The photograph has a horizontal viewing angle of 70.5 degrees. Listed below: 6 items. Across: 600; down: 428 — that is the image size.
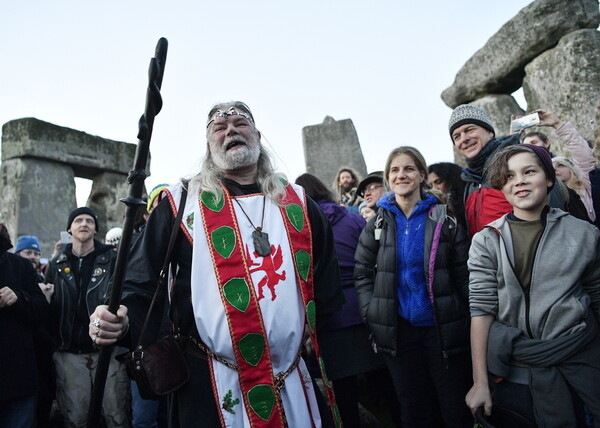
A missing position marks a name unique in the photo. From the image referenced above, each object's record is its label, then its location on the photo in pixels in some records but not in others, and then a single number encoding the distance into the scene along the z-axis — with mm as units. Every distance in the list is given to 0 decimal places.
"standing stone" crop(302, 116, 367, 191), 8961
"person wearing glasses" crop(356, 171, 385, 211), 3906
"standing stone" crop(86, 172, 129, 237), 6871
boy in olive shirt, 1657
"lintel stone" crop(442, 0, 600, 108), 5039
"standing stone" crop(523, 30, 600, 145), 4717
